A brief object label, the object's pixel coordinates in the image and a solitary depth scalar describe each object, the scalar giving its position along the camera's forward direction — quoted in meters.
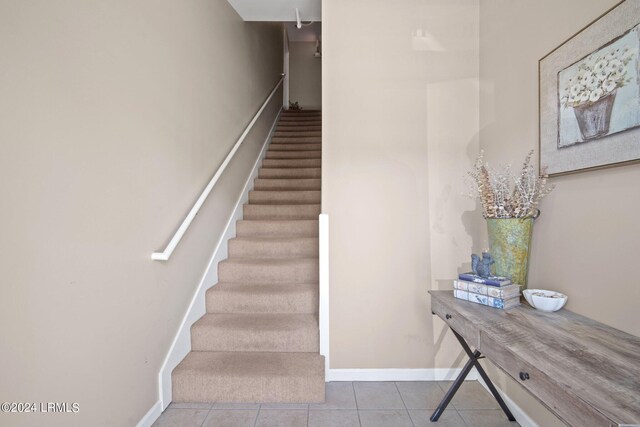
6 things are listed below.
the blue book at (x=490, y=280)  1.39
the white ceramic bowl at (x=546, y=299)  1.31
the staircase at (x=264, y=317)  1.82
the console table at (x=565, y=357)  0.73
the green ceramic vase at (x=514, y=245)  1.50
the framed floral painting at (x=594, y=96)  1.08
